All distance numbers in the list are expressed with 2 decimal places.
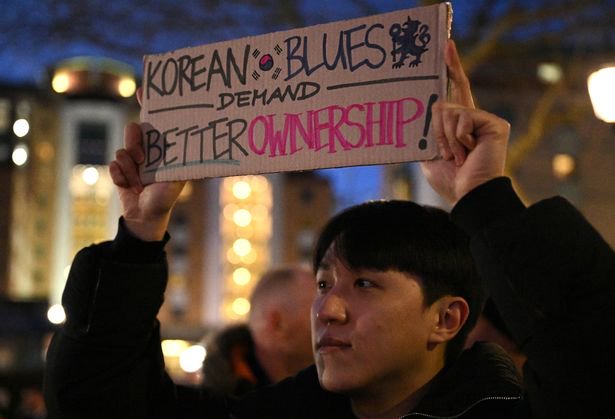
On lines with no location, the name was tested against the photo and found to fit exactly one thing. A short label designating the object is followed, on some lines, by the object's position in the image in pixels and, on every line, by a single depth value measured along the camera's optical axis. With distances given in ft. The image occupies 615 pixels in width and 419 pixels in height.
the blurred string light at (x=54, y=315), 44.10
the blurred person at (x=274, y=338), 14.19
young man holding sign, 5.82
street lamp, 20.79
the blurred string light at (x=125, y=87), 27.86
